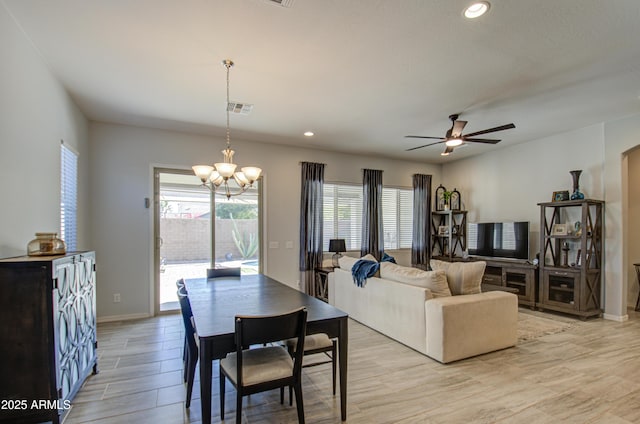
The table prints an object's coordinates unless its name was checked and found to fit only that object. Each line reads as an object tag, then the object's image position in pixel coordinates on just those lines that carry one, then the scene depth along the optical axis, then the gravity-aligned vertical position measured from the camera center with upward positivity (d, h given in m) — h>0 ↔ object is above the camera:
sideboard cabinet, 2.06 -0.80
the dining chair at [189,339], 2.48 -0.95
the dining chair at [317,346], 2.59 -1.07
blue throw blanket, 4.30 -0.75
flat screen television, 5.73 -0.48
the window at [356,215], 6.54 -0.01
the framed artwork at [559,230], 5.12 -0.26
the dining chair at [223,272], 4.02 -0.72
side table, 5.86 -1.27
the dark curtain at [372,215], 6.70 -0.01
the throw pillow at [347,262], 4.78 -0.72
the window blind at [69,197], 3.61 +0.23
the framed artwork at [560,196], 5.13 +0.29
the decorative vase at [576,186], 4.93 +0.44
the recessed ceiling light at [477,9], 2.19 +1.42
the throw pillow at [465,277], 3.61 -0.70
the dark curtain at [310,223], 6.05 -0.15
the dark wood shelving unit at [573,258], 4.76 -0.71
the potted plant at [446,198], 7.32 +0.37
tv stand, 5.38 -1.10
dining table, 1.95 -0.74
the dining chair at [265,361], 1.95 -1.01
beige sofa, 3.32 -1.06
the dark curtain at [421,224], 7.29 -0.22
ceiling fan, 4.21 +1.02
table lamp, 6.12 -0.59
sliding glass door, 5.16 -0.26
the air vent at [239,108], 3.99 +1.36
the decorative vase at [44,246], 2.44 -0.23
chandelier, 3.03 +0.41
